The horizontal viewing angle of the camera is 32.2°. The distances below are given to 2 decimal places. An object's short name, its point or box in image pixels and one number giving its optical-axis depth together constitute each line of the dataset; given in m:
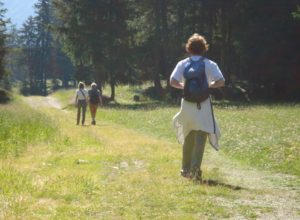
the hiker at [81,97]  24.41
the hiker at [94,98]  24.55
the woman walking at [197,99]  8.23
